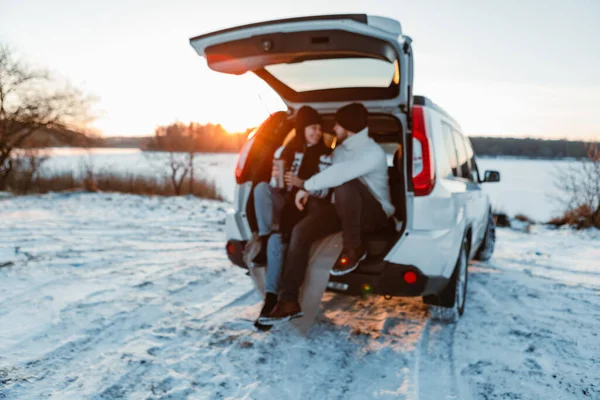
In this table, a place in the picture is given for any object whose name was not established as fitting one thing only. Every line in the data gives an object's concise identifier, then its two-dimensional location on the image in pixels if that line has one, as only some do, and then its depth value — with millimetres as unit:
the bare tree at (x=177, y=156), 14547
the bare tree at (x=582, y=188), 11141
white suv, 2764
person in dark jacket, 3330
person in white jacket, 3053
